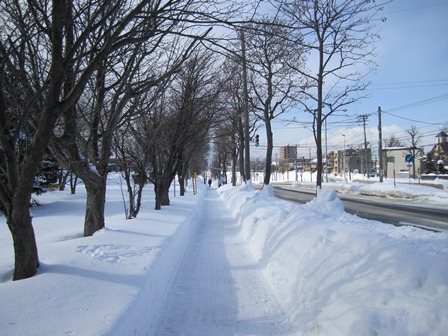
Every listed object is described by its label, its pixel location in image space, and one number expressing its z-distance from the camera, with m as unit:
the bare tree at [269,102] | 19.85
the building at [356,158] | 87.06
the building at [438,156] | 57.59
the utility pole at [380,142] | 37.72
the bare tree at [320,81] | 12.32
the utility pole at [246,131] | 21.08
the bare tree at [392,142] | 92.75
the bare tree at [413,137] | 63.32
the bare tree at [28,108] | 4.08
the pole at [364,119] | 56.09
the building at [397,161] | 63.88
